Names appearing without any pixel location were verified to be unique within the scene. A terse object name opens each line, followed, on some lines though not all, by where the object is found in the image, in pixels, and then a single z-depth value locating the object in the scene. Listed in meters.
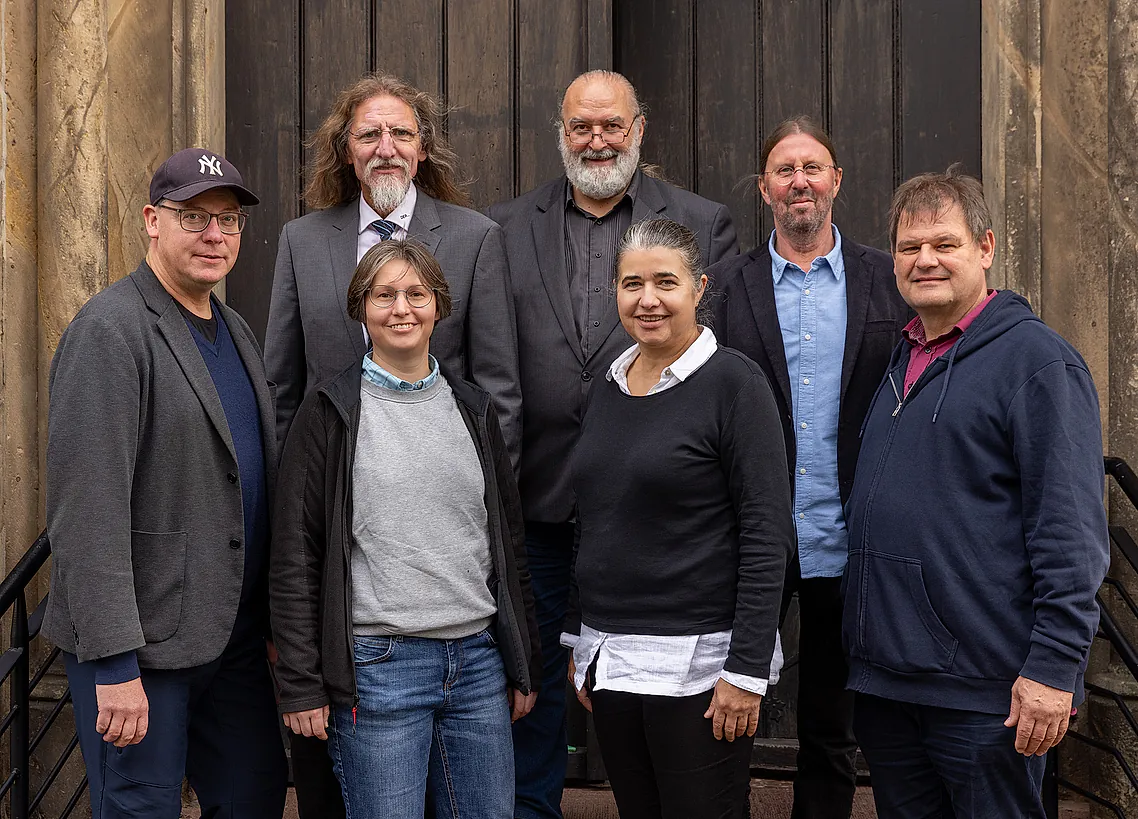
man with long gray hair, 2.92
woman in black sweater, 2.30
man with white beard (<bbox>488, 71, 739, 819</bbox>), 3.02
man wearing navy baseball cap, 2.21
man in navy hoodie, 2.09
